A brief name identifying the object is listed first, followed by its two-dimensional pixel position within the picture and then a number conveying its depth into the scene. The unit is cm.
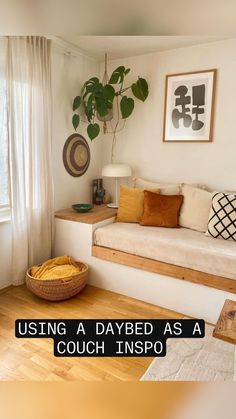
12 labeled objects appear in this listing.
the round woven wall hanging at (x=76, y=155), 313
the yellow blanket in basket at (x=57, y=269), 250
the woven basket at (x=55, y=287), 229
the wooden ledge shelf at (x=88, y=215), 275
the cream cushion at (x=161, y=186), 304
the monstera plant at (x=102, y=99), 308
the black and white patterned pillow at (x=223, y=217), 248
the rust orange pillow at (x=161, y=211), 281
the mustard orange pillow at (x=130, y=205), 296
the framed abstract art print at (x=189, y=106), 293
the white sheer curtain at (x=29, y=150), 239
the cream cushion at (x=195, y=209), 275
